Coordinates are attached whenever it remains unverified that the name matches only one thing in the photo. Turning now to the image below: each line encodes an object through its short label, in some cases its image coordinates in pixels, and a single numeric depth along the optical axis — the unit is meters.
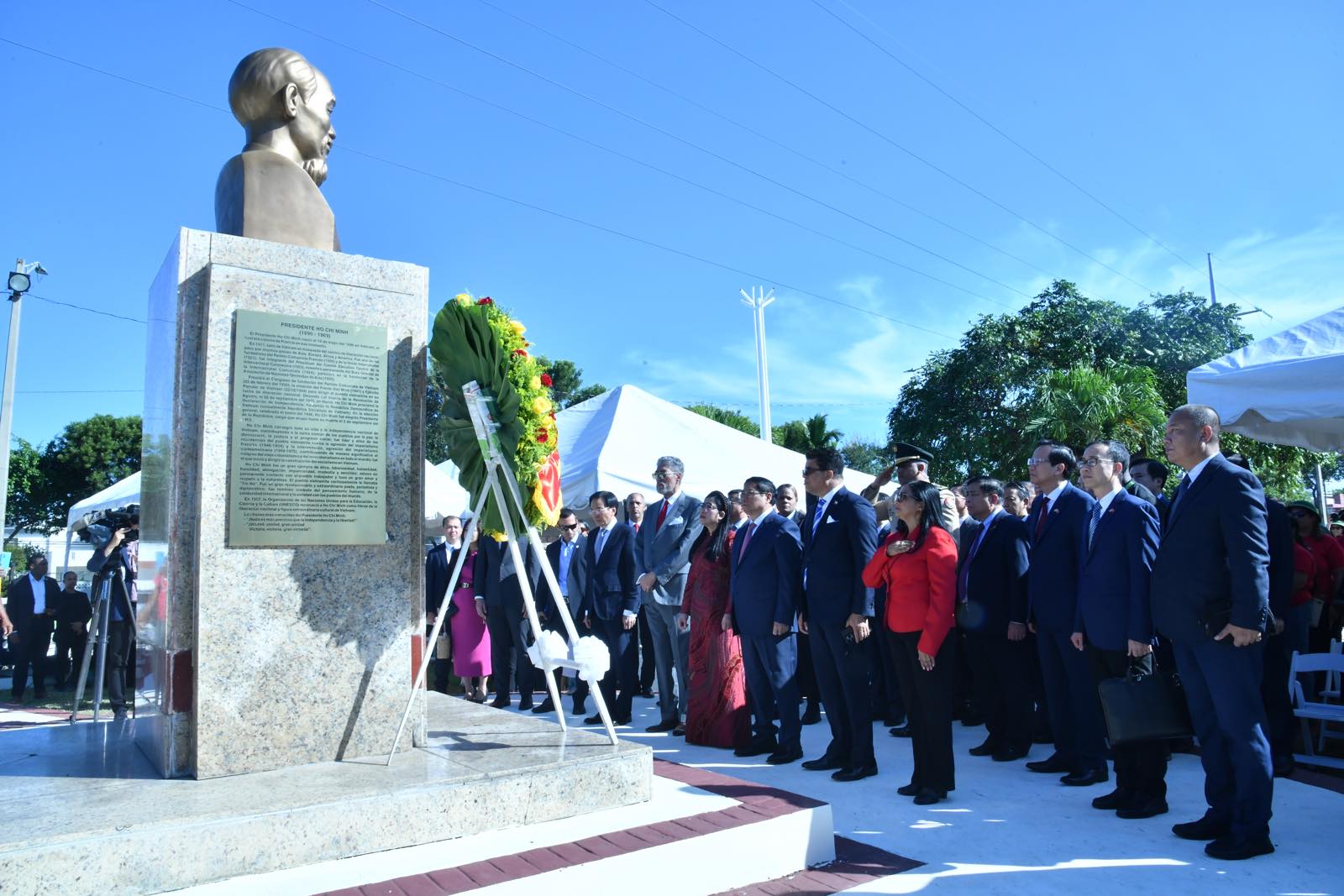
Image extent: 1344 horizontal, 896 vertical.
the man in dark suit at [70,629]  12.48
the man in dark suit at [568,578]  8.66
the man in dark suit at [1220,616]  4.06
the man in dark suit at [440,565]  9.66
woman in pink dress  9.48
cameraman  7.04
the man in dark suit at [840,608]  5.72
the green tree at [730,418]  46.28
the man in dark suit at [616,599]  8.19
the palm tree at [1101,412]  15.58
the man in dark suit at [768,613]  6.26
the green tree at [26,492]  34.60
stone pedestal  4.03
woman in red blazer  5.04
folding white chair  5.69
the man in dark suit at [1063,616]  5.54
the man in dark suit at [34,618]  12.08
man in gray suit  7.60
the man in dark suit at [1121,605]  4.79
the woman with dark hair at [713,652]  6.79
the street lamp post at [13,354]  15.66
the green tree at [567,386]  46.71
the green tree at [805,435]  34.00
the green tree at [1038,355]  21.52
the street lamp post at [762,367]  25.70
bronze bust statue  4.57
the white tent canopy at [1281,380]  6.27
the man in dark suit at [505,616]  8.73
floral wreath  4.58
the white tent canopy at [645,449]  11.59
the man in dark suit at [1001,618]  6.36
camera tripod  5.51
